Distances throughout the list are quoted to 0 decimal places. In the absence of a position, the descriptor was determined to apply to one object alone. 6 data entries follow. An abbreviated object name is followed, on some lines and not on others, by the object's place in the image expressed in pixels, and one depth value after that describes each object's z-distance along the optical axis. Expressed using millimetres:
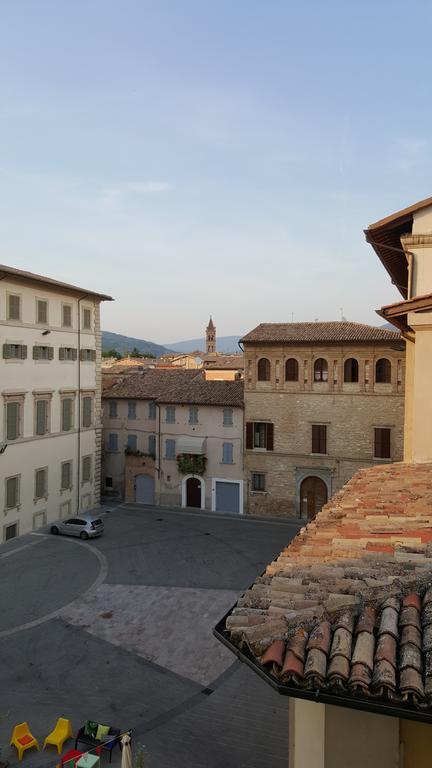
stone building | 29688
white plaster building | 26672
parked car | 27688
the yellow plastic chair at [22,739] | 11398
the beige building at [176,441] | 33062
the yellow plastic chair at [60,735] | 11594
